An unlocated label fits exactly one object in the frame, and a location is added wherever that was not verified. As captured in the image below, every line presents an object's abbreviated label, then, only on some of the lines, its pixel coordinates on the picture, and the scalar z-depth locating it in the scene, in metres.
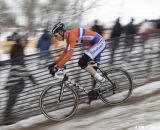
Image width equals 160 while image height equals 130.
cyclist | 8.38
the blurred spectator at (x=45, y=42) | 13.27
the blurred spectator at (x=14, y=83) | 9.16
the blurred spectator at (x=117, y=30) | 13.58
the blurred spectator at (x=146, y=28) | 10.62
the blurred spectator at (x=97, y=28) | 14.63
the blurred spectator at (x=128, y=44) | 10.39
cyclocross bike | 8.94
